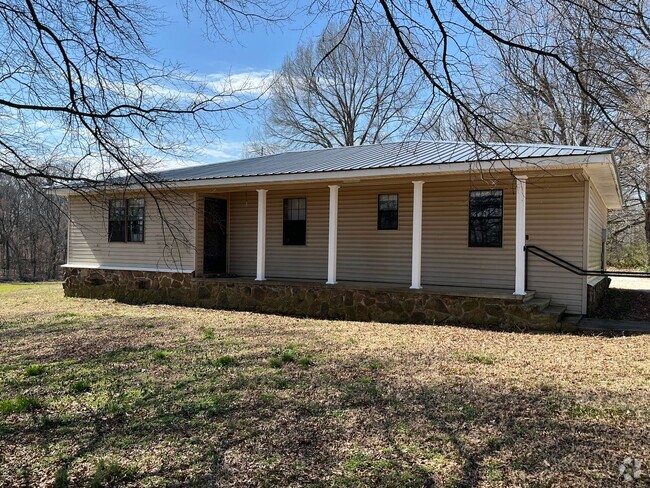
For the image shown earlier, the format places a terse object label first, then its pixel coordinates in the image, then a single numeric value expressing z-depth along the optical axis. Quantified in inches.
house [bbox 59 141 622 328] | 339.3
